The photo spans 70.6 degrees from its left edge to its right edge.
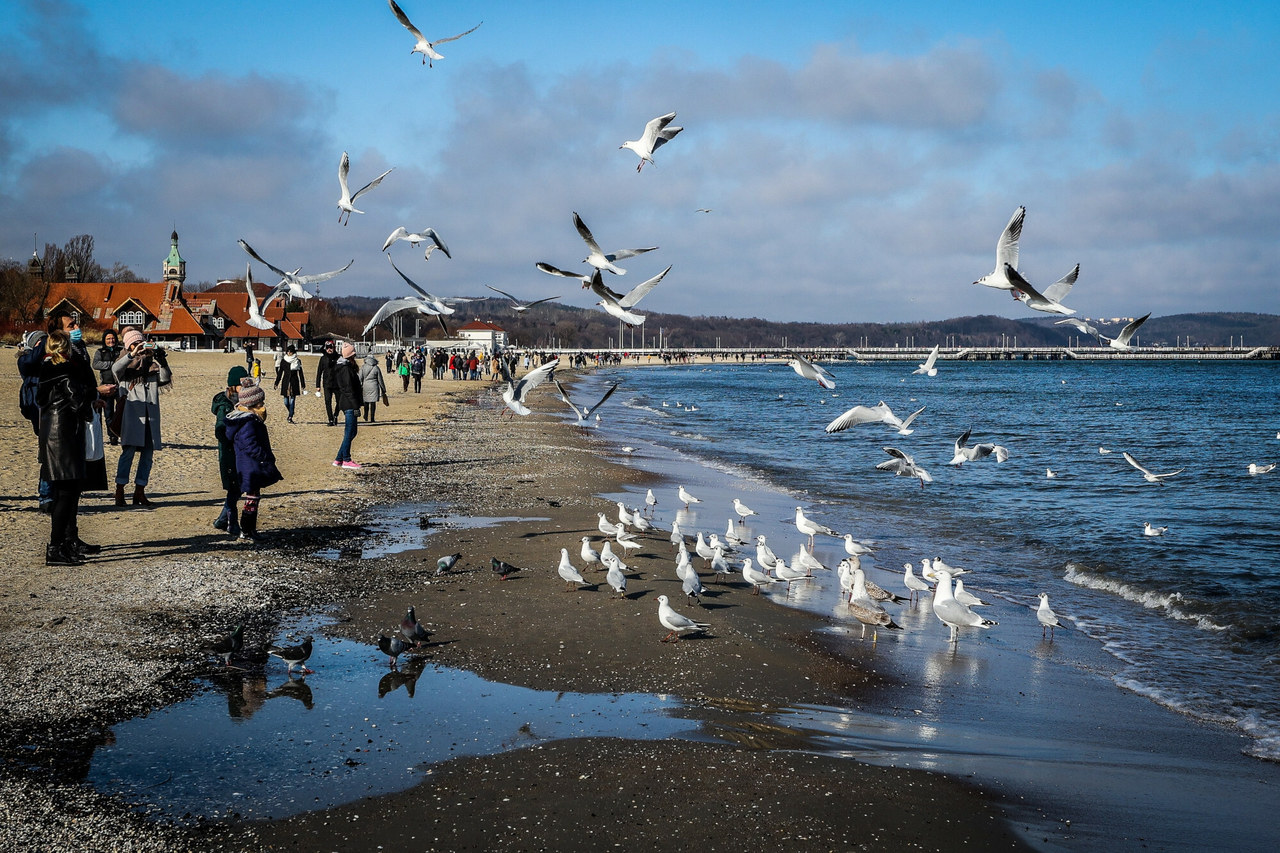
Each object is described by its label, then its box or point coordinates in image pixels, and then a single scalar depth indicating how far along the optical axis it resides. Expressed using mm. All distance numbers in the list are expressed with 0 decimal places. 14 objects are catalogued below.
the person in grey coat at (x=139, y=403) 10031
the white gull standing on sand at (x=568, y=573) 7961
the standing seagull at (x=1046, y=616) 7887
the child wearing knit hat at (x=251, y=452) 8727
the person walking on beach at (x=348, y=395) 14773
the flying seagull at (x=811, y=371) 10609
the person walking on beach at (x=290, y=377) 21500
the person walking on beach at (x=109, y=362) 10406
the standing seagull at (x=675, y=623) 6812
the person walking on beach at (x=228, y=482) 9117
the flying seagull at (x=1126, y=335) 8271
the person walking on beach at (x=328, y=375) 19650
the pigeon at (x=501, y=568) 8203
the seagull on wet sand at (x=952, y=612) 7633
